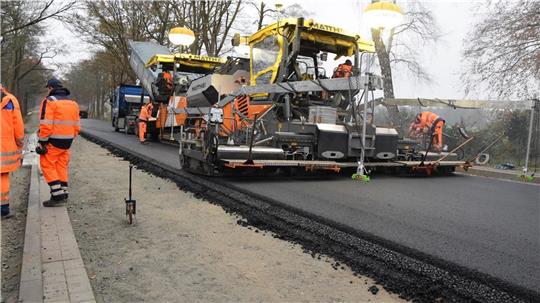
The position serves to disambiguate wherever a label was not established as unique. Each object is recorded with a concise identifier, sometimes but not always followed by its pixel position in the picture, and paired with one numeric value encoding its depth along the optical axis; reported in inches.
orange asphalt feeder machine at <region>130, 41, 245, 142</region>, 499.8
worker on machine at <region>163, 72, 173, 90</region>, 518.5
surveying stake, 169.0
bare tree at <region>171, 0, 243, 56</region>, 902.4
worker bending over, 360.5
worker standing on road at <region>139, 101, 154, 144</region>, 539.8
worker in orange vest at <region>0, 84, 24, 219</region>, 174.2
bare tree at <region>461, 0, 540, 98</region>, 466.9
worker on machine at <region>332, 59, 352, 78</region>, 315.9
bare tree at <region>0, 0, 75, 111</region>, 717.3
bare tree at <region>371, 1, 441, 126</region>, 677.7
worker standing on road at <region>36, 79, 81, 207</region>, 195.3
